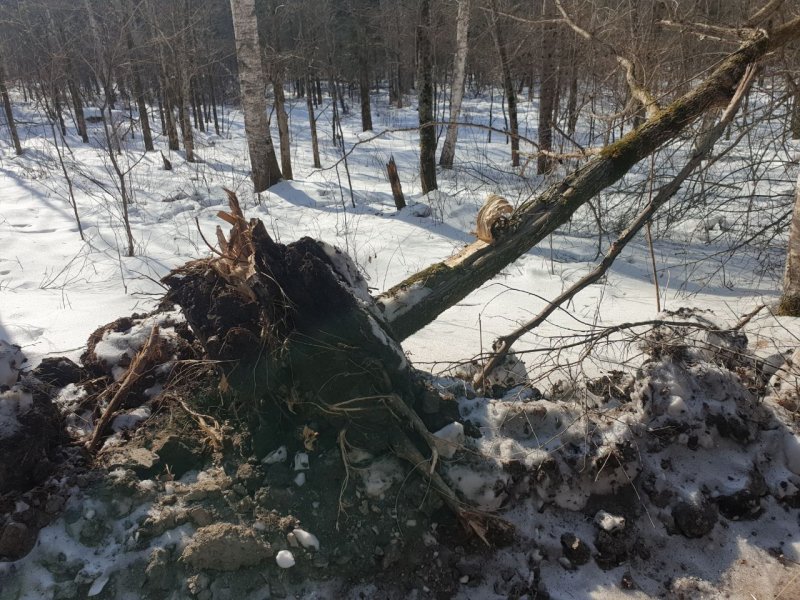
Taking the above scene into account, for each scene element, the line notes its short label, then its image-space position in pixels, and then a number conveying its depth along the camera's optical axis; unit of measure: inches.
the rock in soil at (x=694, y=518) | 72.9
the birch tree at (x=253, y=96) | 313.1
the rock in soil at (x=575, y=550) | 69.7
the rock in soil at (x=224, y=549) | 62.9
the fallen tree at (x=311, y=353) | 76.9
